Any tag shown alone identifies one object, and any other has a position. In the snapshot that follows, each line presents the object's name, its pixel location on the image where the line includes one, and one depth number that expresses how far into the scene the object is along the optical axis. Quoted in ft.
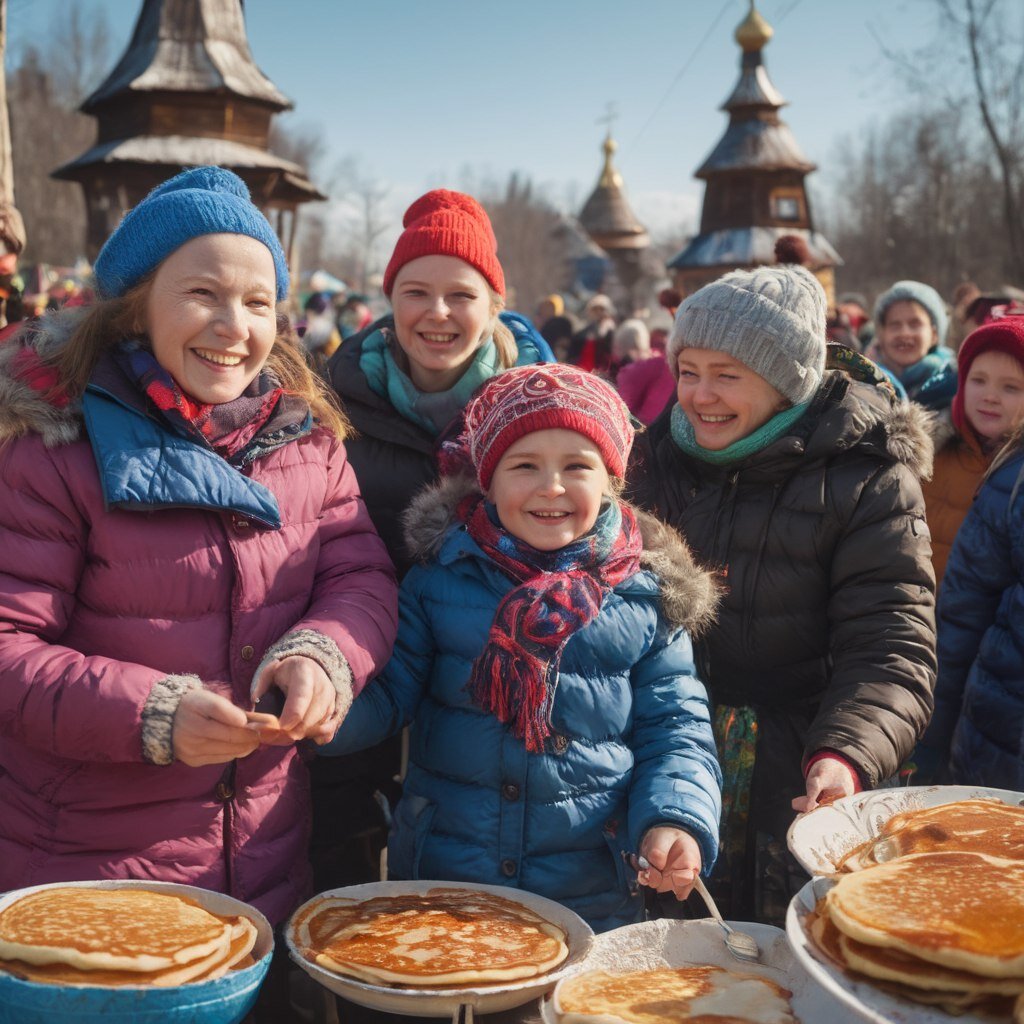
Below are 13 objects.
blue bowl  5.57
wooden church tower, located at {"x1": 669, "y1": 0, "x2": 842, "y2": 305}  85.80
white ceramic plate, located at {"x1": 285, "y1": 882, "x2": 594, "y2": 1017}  6.00
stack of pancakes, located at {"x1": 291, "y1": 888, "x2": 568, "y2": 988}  6.19
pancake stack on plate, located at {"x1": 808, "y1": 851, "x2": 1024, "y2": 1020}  5.07
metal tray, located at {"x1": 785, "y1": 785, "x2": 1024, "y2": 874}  6.56
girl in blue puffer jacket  8.11
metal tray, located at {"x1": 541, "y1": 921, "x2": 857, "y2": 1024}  6.59
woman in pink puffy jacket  6.89
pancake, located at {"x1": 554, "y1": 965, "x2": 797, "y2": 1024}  5.92
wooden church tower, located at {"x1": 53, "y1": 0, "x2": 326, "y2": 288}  61.77
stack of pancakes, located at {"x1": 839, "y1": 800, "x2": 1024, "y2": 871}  6.32
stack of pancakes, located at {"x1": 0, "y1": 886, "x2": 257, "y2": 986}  5.73
